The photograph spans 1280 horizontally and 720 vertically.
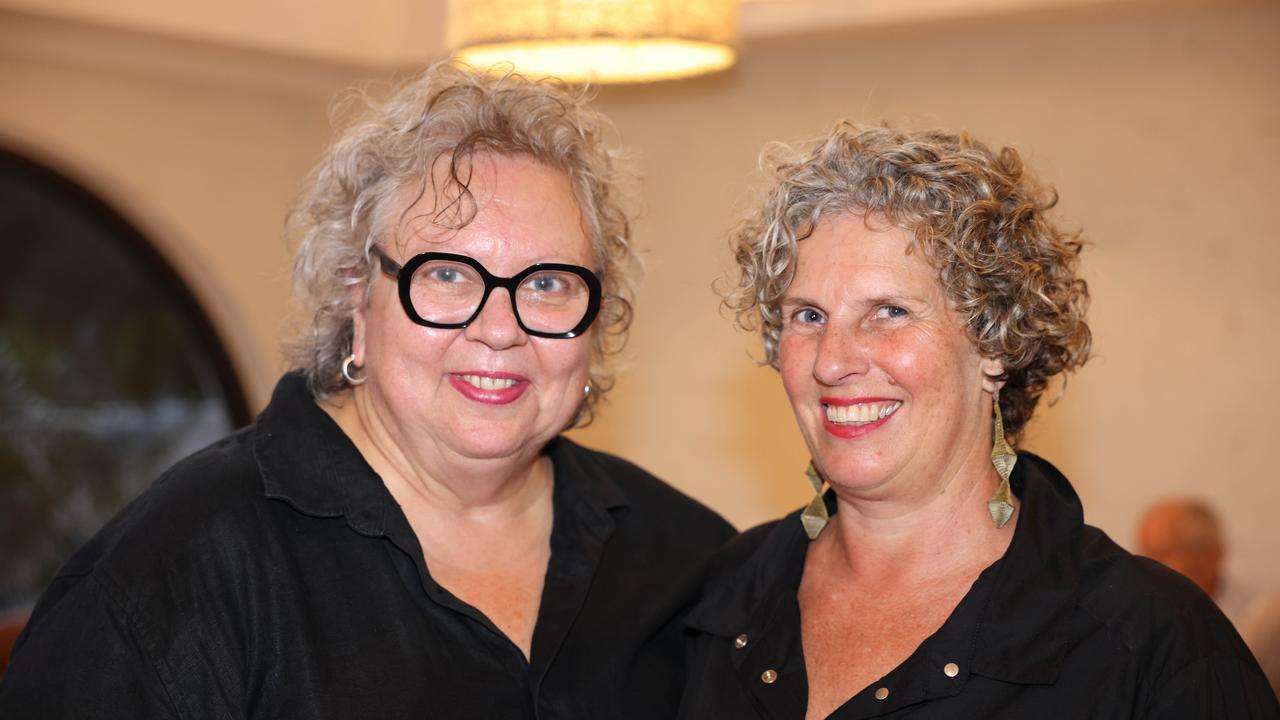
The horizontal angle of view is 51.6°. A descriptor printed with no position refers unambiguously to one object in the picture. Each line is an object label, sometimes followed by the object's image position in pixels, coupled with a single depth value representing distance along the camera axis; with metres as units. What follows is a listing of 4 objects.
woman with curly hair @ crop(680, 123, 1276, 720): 1.94
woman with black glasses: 1.98
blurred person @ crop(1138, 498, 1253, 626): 4.27
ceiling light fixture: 3.35
